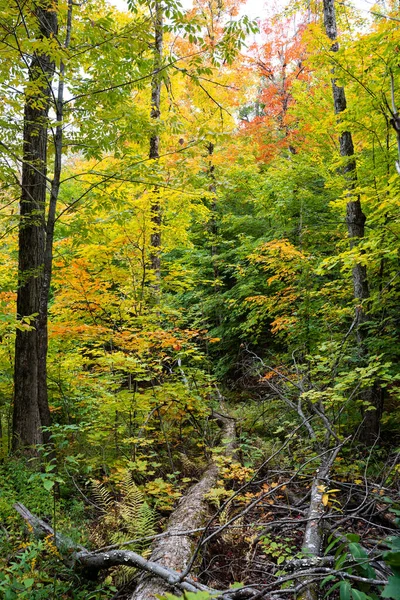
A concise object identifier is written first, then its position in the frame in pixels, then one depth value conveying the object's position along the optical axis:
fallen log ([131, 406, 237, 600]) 2.86
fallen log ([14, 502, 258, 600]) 2.70
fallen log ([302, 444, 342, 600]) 2.65
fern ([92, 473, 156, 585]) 3.44
